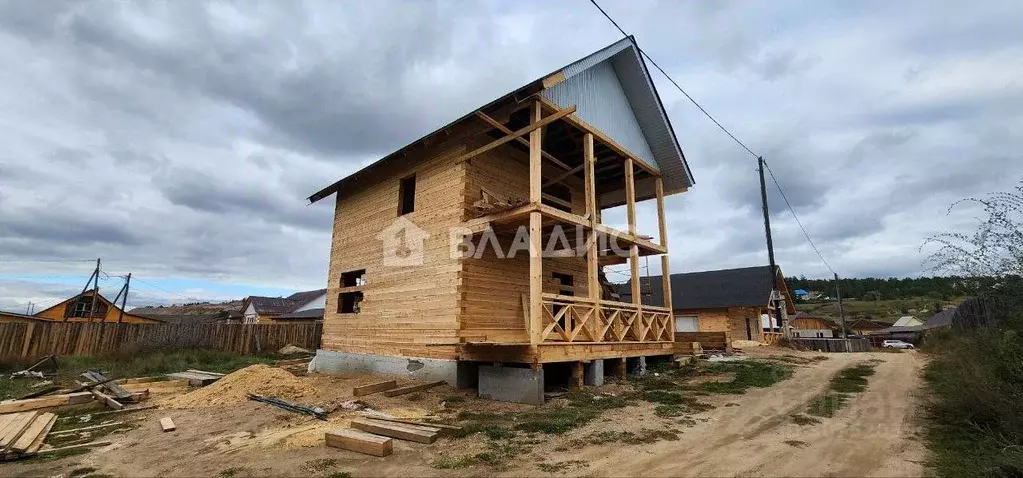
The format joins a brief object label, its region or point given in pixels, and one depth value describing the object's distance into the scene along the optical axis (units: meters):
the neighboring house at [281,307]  41.25
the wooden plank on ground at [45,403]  8.66
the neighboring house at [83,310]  30.27
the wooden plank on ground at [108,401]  9.35
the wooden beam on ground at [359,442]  5.52
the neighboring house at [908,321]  58.92
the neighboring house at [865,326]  58.81
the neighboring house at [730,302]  27.67
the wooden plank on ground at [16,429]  6.32
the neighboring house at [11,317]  24.13
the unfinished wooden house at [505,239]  10.27
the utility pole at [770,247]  26.34
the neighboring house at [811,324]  50.53
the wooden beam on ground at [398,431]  6.09
